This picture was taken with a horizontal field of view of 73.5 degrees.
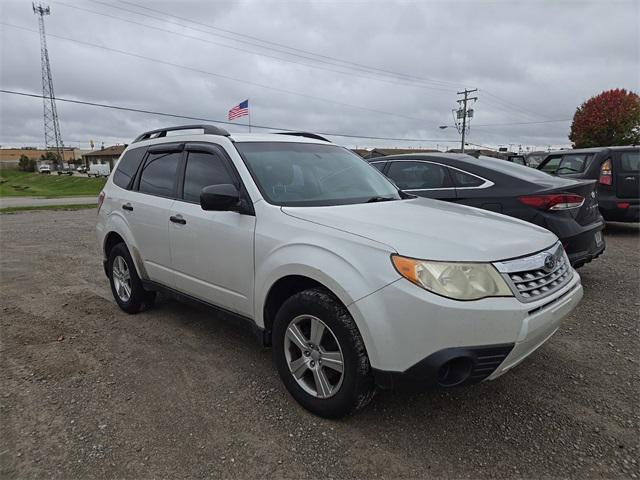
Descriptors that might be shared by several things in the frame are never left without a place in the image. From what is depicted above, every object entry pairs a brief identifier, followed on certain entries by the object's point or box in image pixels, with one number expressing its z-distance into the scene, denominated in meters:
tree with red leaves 44.66
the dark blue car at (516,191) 4.36
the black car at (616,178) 7.80
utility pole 46.75
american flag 19.42
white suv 2.18
